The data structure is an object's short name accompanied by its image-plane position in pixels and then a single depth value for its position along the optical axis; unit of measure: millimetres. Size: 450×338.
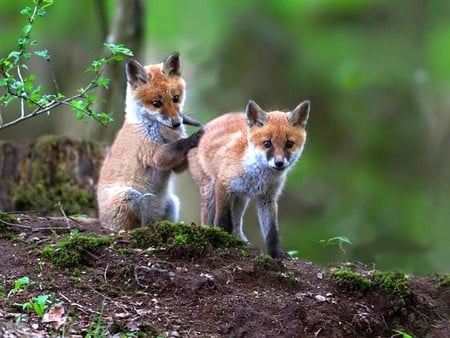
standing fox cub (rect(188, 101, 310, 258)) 17547
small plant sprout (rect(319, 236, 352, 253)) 15969
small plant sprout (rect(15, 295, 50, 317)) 13010
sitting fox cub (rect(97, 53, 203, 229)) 20016
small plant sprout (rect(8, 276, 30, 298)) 13672
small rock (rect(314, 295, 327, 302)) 14630
